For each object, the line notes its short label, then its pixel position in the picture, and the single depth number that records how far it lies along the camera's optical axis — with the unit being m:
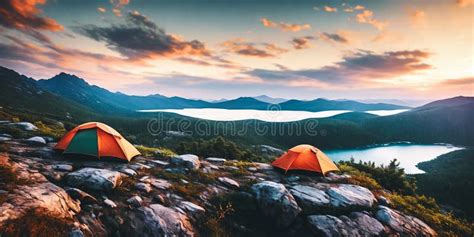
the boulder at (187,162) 14.14
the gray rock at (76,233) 6.65
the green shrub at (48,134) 16.07
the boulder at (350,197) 11.77
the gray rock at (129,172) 11.39
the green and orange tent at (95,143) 12.51
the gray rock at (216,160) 17.34
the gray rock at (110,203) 8.51
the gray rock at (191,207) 9.60
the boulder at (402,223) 11.02
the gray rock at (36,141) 13.90
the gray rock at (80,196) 8.38
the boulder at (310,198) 11.02
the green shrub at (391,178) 18.88
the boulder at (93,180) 9.23
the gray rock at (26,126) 17.13
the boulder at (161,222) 8.01
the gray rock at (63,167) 10.39
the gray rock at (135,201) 8.89
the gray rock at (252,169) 15.70
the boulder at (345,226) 9.84
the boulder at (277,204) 10.38
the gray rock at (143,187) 10.04
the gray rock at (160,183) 10.76
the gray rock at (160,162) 14.23
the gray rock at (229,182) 12.43
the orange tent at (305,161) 15.24
